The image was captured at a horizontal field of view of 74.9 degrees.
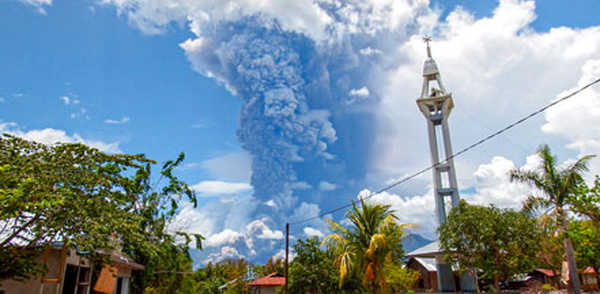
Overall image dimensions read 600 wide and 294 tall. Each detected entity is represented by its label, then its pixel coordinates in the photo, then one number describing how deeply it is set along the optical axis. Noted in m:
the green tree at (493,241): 19.52
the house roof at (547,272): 44.28
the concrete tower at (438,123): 37.12
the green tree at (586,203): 13.56
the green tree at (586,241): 16.12
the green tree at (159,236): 23.03
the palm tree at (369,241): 14.54
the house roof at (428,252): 29.22
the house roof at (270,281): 45.45
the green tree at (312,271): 25.64
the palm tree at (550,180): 24.16
